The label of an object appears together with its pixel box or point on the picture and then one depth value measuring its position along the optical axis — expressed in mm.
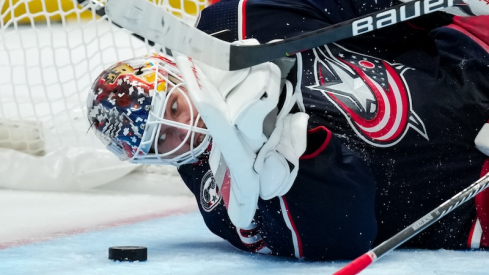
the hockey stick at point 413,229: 4804
